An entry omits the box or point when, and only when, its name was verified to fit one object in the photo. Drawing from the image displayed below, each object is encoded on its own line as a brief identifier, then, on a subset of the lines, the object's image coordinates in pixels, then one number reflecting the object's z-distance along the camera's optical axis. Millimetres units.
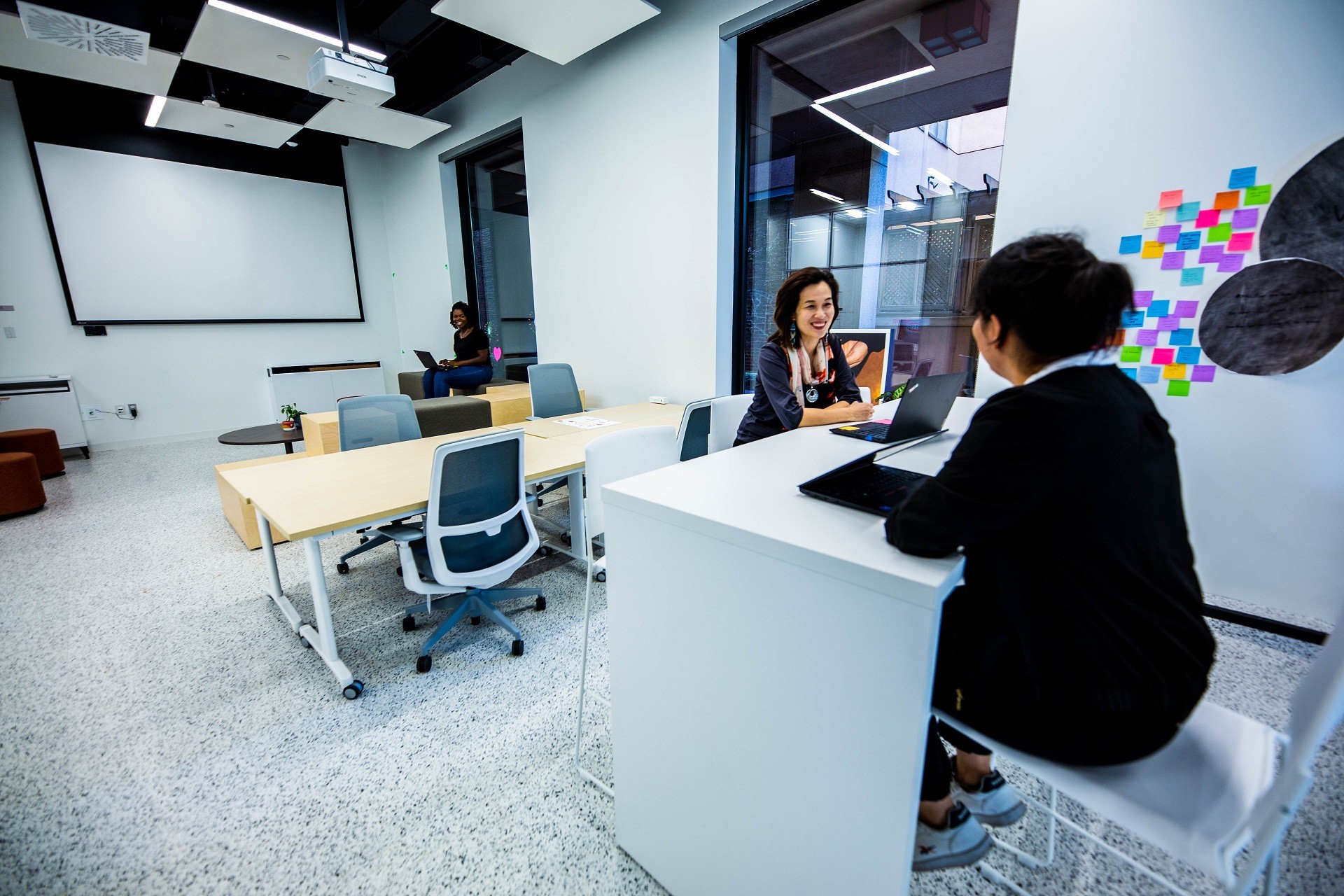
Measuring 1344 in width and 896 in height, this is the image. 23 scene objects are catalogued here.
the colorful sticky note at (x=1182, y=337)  2166
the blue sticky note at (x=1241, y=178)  1970
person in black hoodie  761
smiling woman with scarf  2168
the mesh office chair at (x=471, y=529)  1974
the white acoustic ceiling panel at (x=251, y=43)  3289
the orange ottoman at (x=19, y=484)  3658
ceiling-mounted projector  3492
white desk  848
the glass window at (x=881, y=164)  2838
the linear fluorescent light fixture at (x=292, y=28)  3172
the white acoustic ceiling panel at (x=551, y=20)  3195
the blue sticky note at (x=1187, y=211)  2074
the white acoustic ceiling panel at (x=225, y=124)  4668
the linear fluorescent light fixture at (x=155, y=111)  4559
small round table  4172
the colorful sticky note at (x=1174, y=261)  2131
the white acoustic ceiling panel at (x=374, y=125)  4621
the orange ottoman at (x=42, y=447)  4492
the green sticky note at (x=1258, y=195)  1954
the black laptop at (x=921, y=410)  1610
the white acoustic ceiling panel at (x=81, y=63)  3584
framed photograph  3008
